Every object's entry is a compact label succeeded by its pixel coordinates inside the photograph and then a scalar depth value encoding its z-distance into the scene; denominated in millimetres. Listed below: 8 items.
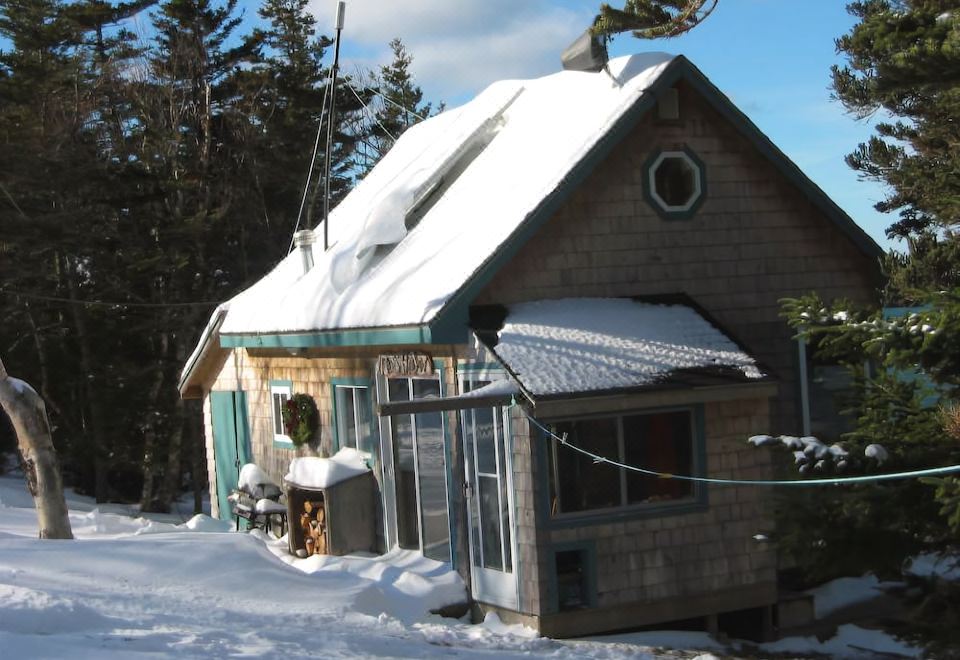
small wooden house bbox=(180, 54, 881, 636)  10945
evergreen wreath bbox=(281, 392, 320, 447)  15047
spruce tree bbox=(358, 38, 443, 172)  35281
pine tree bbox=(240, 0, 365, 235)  30281
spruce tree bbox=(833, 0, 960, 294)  8422
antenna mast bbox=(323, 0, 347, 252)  14852
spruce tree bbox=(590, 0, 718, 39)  9539
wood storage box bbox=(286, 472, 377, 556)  13445
